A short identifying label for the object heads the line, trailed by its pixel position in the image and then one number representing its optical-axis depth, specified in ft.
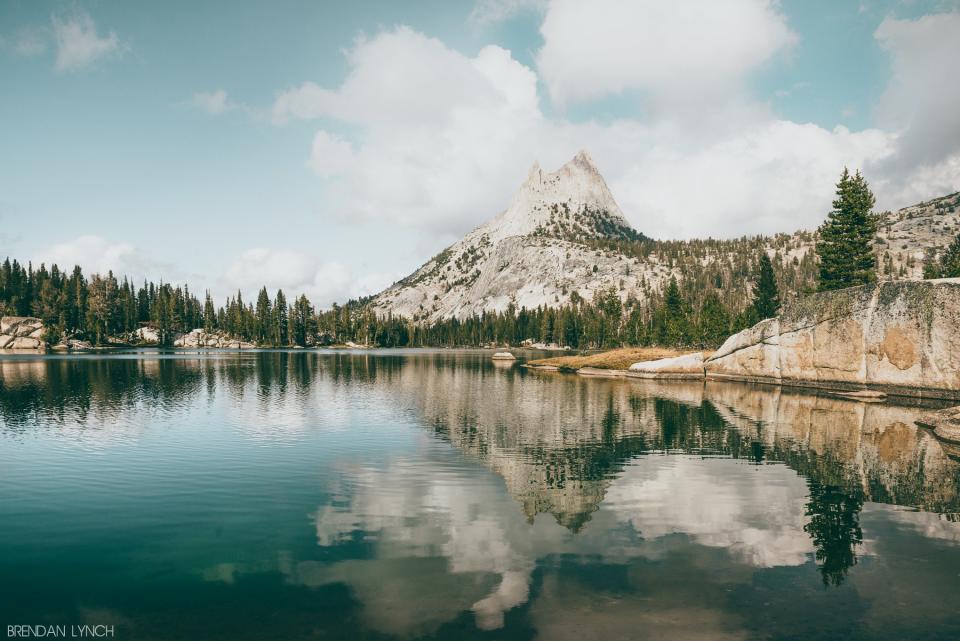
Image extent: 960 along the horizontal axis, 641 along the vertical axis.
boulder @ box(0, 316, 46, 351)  592.60
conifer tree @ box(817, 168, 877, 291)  251.60
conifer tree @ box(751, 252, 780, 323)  398.01
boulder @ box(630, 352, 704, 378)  250.16
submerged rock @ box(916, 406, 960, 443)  109.19
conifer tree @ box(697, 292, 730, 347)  435.53
